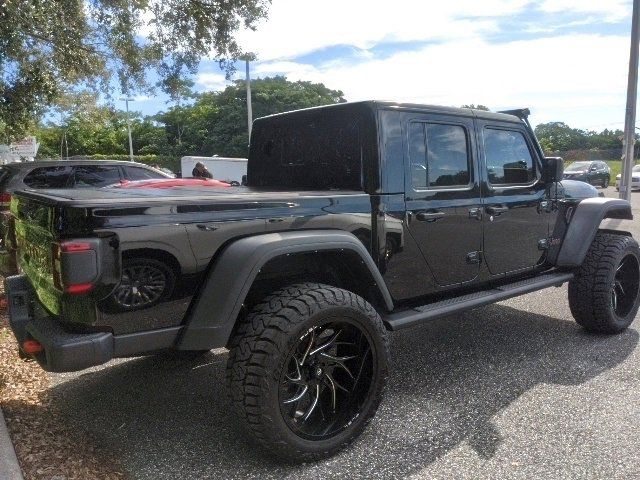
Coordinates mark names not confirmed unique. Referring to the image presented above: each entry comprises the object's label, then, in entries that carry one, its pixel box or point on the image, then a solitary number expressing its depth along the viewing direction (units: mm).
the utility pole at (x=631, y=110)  10172
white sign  16978
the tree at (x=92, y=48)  9219
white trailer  21891
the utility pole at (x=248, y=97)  29347
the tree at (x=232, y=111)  48719
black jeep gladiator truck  2322
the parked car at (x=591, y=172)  25406
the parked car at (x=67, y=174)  6984
